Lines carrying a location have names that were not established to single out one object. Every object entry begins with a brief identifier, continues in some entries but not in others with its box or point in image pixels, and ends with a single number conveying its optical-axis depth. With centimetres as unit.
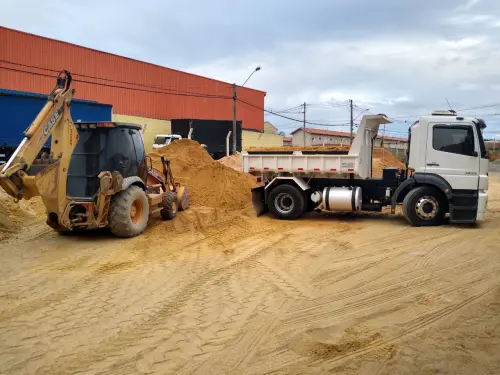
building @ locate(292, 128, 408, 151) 6419
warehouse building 3012
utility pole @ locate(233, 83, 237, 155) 2947
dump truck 1073
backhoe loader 768
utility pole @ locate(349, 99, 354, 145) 5652
